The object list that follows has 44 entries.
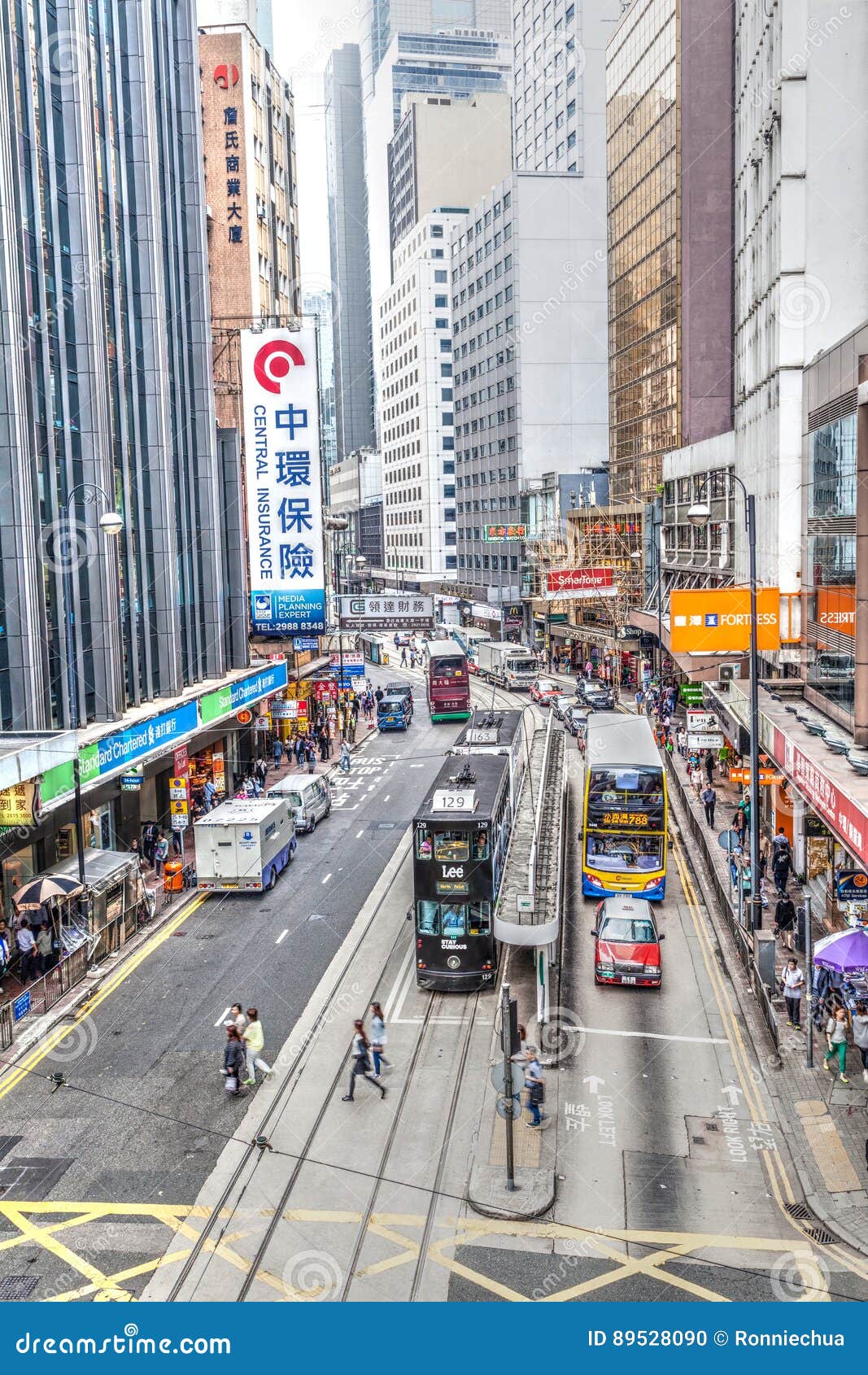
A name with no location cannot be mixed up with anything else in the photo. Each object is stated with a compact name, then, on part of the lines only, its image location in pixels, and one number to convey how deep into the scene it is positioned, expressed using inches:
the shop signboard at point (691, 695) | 1632.6
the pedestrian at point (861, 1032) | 724.0
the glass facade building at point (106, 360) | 1105.4
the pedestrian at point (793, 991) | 816.9
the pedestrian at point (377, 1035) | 755.4
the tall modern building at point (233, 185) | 2171.5
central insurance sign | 1518.2
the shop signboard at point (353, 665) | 2440.9
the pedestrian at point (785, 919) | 1027.3
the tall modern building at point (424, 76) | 7150.6
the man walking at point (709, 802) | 1445.6
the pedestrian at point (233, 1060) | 732.0
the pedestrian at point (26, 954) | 960.9
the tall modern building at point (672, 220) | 2625.5
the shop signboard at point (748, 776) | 1201.4
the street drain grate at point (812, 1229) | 551.8
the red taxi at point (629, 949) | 924.0
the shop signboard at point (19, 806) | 935.7
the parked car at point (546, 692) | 2630.4
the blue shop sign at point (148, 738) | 1175.6
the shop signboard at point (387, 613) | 2048.5
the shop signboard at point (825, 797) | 738.2
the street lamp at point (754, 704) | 886.4
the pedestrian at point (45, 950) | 981.8
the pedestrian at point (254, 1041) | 749.3
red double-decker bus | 2447.1
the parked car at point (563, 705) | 2422.0
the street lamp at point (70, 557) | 1179.9
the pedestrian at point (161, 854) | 1333.7
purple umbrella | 714.2
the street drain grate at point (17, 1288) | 508.4
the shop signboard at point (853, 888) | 831.7
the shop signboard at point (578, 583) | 2175.2
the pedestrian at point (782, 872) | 1141.1
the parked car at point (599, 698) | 2423.7
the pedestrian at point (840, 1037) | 730.8
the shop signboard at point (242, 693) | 1534.2
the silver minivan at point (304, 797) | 1509.6
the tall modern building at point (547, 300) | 4010.8
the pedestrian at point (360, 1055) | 726.5
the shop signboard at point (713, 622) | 1174.3
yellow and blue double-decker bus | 1123.3
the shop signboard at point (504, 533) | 3954.2
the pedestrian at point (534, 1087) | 682.8
